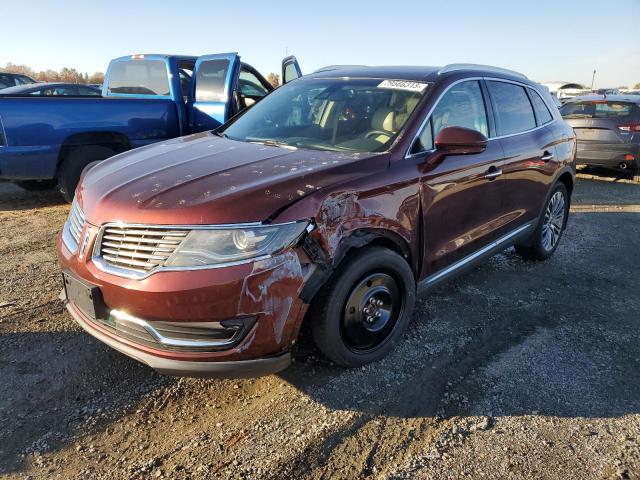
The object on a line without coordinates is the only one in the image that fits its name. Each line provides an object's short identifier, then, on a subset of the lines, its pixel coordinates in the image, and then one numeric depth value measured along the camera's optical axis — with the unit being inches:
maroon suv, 90.1
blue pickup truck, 225.8
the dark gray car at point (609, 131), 354.0
